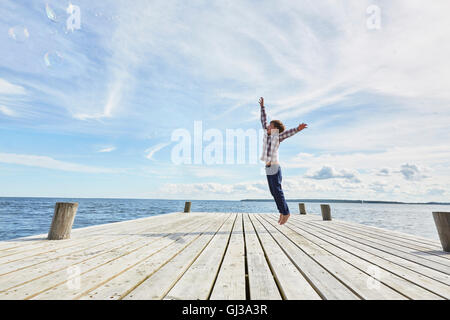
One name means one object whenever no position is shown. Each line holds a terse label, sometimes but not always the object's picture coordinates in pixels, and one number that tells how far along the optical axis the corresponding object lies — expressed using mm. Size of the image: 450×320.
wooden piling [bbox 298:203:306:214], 12016
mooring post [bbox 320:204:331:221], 8947
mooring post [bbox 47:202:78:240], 4176
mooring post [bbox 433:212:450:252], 3654
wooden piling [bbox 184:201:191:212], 12953
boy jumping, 5297
